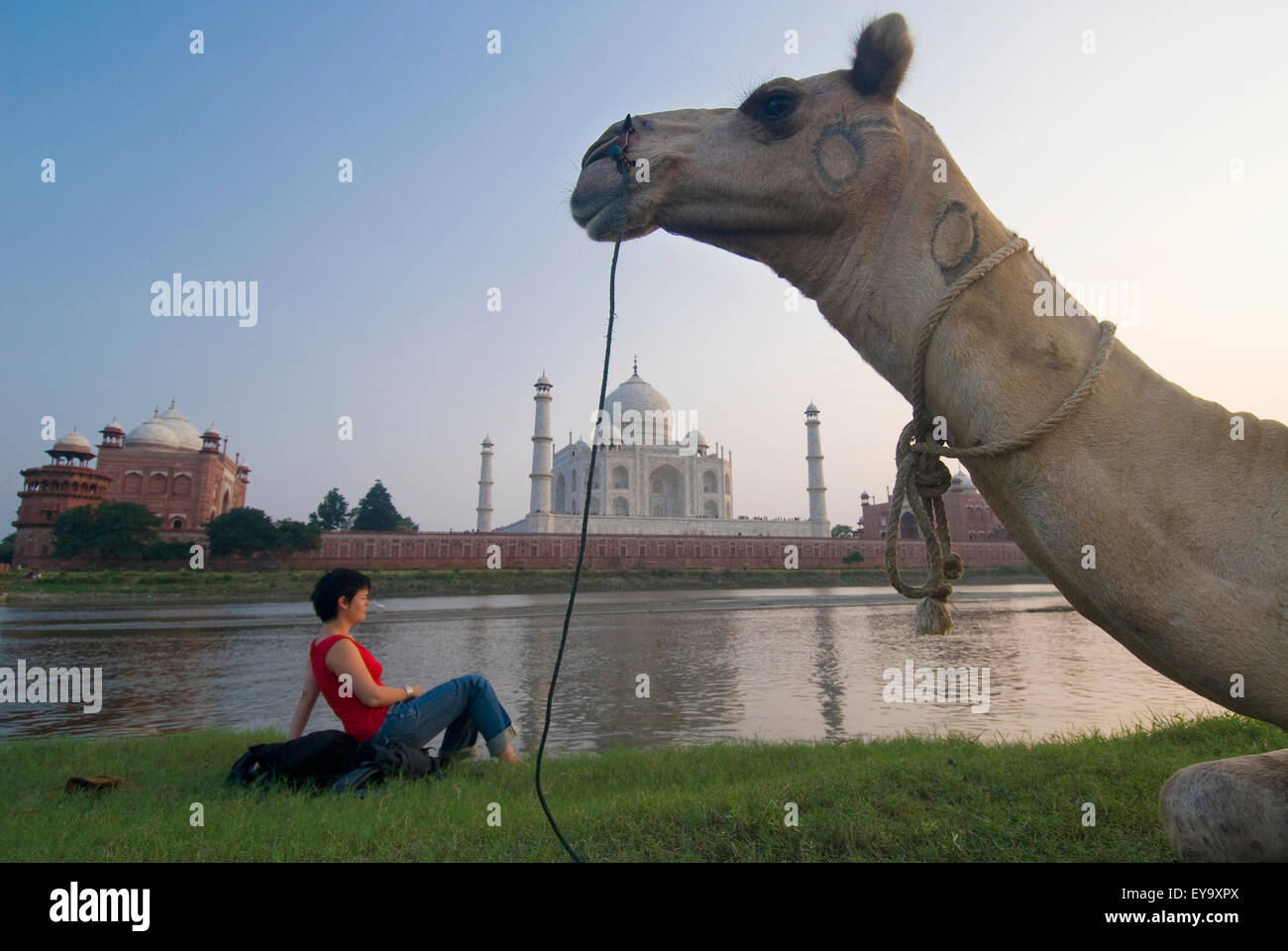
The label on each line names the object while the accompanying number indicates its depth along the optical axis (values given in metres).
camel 1.13
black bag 3.60
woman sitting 3.74
